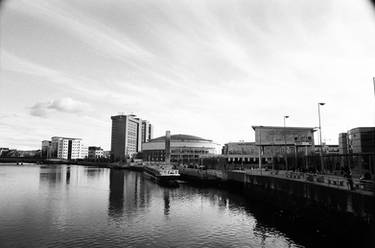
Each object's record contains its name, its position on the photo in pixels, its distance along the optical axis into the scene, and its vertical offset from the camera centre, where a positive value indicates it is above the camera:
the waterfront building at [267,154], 172.00 +2.50
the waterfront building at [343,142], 164.31 +9.07
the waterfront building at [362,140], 132.23 +8.29
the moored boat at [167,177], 87.61 -5.47
